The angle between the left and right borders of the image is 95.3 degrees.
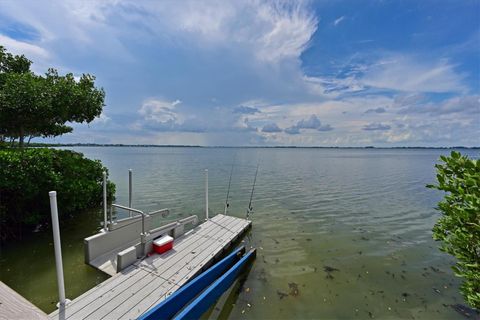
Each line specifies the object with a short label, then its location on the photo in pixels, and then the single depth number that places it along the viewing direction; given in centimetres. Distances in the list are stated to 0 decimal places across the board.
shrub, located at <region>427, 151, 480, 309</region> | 241
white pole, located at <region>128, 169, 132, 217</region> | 568
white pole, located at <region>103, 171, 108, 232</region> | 488
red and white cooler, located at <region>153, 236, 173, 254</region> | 506
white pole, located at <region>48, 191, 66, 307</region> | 315
